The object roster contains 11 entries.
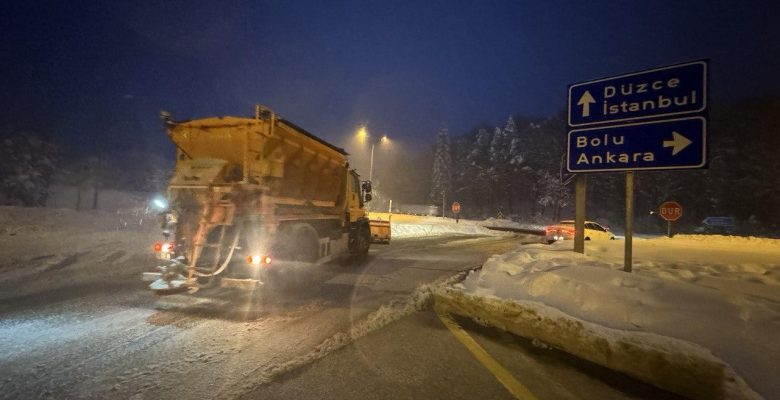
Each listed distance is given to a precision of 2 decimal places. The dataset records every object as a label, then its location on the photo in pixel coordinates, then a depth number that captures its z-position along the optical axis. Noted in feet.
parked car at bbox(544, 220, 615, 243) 72.74
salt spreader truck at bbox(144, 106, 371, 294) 25.03
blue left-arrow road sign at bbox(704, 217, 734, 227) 141.36
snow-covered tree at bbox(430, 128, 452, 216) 251.60
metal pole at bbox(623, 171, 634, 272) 22.54
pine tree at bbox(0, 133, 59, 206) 162.09
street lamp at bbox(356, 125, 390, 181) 107.96
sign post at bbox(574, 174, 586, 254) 30.49
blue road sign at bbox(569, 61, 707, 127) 20.36
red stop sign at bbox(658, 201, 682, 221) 69.51
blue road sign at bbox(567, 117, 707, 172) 20.12
